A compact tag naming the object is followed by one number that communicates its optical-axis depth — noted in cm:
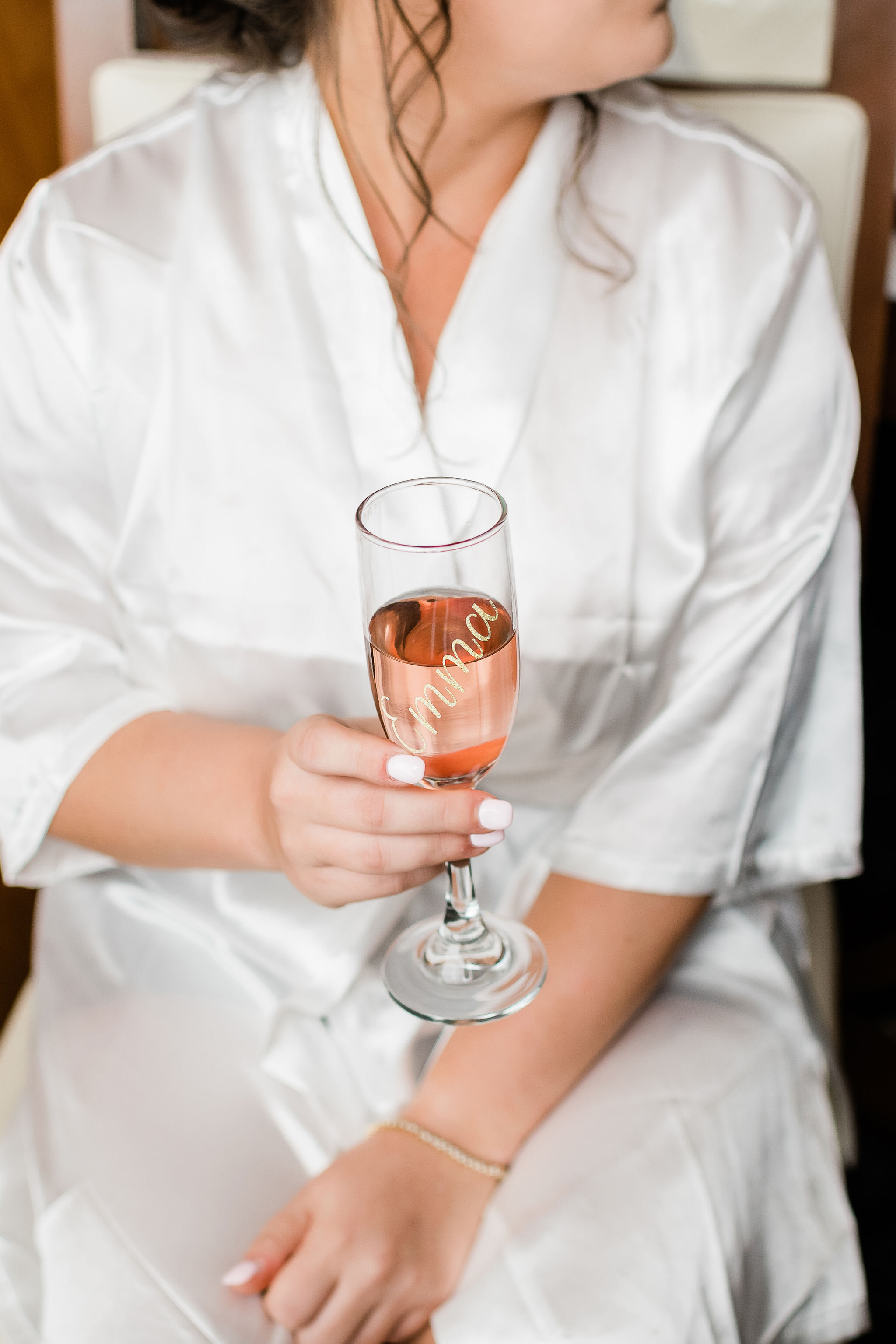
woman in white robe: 97
